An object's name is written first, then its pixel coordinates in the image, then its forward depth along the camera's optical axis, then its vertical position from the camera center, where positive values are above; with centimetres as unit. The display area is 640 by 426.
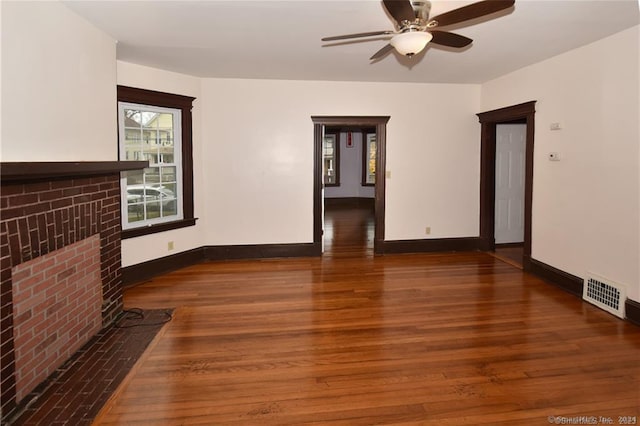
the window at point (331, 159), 1250 +97
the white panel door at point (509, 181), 629 +12
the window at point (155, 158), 470 +41
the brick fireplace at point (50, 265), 222 -50
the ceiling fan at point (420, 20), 234 +107
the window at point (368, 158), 1245 +99
